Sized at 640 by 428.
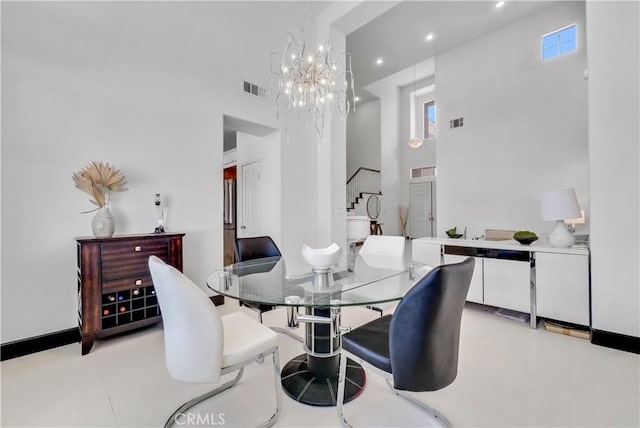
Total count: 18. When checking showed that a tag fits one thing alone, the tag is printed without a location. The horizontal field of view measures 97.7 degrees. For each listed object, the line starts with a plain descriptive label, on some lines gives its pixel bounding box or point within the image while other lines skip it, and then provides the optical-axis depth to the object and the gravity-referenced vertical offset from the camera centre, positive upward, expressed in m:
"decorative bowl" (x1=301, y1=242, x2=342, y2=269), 1.83 -0.30
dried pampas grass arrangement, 2.53 +0.33
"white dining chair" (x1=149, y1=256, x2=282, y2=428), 1.24 -0.54
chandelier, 2.55 +1.28
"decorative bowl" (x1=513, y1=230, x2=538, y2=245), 3.03 -0.30
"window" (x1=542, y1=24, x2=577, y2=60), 5.49 +3.37
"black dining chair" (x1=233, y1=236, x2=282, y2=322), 2.86 -0.37
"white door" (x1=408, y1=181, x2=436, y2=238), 9.58 +0.09
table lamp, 2.74 -0.01
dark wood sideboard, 2.35 -0.59
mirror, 9.51 +0.19
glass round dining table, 1.57 -0.48
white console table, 2.61 -0.67
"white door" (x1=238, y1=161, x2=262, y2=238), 4.74 +0.25
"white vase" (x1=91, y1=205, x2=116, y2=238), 2.49 -0.07
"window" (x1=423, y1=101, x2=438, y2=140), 9.97 +3.31
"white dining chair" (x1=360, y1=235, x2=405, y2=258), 2.92 -0.37
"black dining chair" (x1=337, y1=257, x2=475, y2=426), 1.17 -0.53
